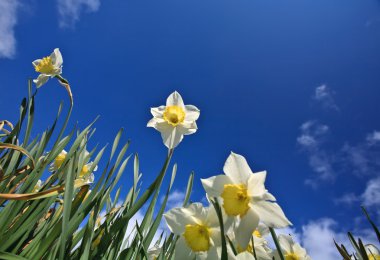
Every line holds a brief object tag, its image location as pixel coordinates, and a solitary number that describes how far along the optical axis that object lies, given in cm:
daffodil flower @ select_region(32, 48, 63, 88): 57
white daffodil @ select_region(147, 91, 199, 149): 38
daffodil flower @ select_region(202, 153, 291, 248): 24
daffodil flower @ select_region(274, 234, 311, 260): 37
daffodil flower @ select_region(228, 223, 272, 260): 27
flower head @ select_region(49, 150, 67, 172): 54
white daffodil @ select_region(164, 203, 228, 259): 26
